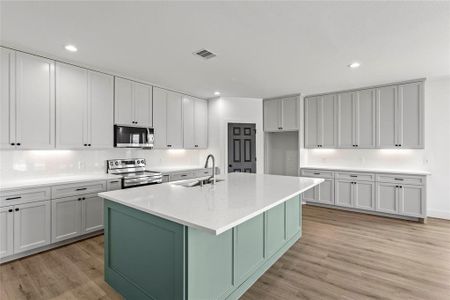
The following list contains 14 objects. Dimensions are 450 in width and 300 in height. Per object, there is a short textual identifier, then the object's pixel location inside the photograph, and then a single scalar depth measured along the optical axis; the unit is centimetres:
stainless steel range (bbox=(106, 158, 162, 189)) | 375
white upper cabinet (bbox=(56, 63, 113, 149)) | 329
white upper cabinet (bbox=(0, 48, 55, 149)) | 281
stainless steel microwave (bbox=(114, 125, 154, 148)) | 392
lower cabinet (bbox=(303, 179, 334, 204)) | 489
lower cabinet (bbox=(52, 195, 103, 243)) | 302
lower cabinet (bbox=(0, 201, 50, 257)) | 262
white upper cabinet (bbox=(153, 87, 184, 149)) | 461
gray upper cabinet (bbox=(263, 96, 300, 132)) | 538
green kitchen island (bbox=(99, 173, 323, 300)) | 155
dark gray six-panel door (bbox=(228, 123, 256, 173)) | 559
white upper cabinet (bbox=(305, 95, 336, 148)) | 512
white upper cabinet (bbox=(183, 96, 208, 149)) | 523
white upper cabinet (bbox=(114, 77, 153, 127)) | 396
